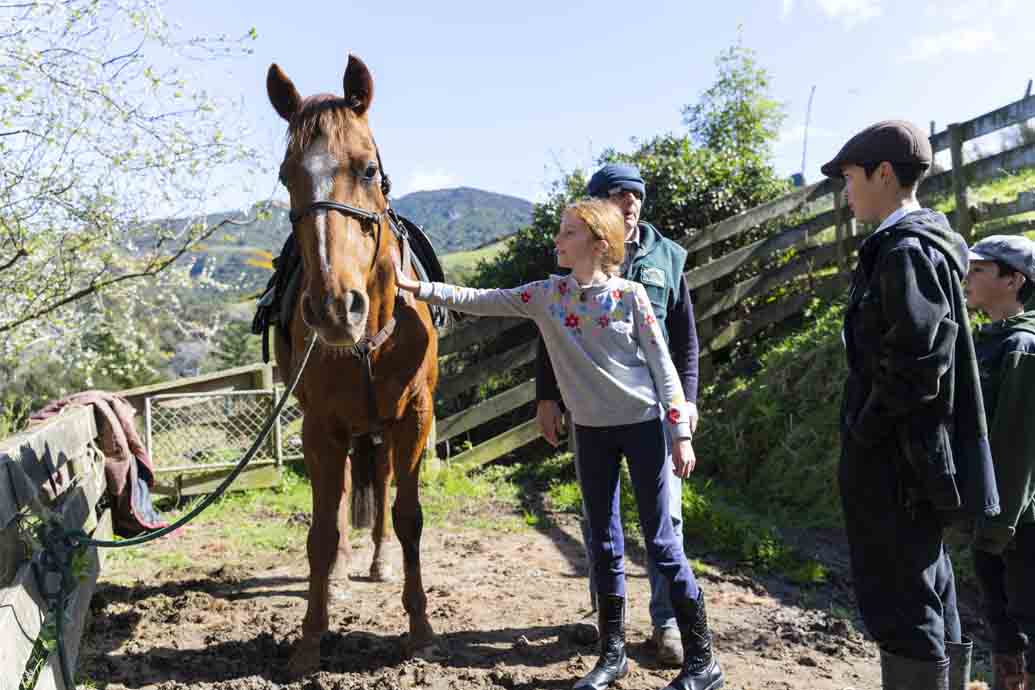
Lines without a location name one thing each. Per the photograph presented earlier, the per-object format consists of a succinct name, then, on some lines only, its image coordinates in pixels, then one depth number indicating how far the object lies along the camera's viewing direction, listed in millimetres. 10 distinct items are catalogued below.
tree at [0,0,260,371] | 5852
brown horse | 2609
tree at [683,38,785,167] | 15312
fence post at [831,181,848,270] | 7922
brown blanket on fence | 4598
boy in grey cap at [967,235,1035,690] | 2273
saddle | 3760
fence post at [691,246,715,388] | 7691
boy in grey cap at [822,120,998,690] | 1839
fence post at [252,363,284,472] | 7340
